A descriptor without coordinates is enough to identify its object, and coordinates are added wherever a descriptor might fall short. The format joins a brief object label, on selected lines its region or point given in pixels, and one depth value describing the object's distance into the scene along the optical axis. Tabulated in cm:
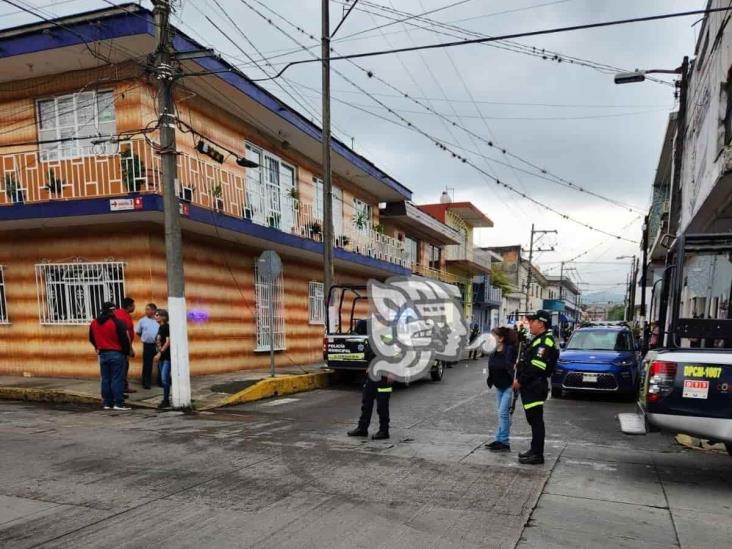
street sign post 1129
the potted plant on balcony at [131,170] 1049
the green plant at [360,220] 2130
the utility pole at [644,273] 2102
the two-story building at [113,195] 1051
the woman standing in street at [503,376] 639
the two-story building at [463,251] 3369
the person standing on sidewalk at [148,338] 1035
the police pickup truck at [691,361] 478
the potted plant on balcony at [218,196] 1229
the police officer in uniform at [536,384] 579
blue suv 1052
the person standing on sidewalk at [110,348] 870
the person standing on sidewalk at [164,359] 910
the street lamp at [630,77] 1066
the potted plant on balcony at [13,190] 1138
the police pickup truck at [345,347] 1222
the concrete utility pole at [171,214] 902
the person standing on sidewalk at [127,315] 952
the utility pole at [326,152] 1394
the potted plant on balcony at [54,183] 1107
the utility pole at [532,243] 4861
